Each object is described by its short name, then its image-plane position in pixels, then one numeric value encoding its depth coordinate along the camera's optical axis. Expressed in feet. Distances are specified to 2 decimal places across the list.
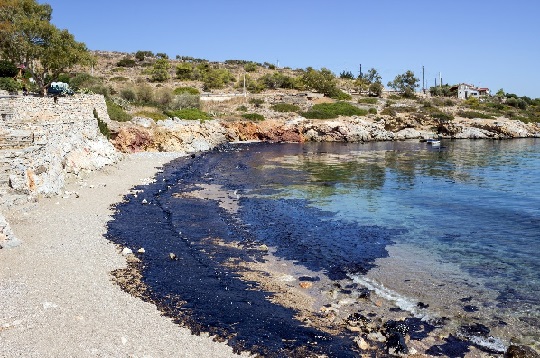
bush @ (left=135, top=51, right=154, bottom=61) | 427.12
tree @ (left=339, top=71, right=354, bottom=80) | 465.06
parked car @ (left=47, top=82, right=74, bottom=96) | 145.85
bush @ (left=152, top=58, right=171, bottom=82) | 335.45
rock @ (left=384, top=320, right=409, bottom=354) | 34.24
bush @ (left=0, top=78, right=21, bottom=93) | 138.31
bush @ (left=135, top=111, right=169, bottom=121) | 188.82
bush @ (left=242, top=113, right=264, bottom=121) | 237.06
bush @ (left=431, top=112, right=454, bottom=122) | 260.21
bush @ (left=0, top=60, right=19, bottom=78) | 162.20
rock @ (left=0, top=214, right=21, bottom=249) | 50.65
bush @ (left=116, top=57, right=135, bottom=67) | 388.14
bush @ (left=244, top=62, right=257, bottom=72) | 414.82
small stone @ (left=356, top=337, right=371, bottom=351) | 34.61
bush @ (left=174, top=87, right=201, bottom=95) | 282.85
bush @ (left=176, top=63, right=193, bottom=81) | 355.97
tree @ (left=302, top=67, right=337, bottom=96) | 318.24
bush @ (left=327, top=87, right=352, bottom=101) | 309.22
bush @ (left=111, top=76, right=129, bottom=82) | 308.65
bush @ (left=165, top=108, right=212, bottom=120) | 209.82
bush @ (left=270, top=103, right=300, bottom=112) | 261.03
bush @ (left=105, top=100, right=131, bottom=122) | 168.45
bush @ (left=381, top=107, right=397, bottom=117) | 264.93
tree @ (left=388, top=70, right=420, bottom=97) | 399.03
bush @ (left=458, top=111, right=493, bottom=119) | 277.85
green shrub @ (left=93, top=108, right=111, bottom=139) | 140.25
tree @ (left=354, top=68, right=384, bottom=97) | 359.66
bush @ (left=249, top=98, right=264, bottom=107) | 270.96
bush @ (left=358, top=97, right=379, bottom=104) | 303.07
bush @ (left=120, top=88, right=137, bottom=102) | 235.40
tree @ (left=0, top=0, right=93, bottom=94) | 134.72
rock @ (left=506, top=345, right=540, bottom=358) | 33.01
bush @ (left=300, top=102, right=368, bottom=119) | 250.90
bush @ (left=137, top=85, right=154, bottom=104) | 237.86
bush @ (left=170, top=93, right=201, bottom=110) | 237.25
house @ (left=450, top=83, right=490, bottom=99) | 404.98
